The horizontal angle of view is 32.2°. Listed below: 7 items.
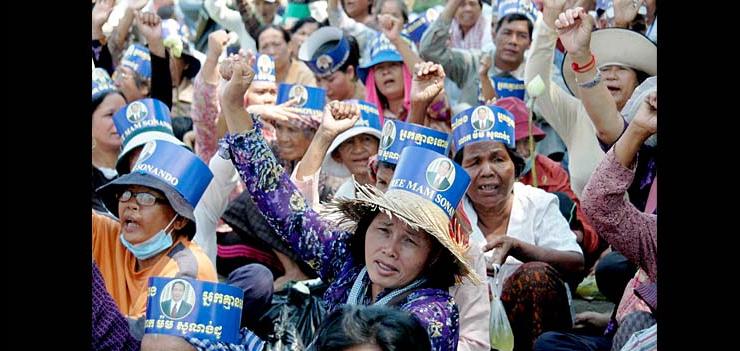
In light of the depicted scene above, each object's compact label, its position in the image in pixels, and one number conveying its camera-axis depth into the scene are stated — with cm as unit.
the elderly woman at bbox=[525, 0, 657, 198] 573
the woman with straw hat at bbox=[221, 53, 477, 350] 393
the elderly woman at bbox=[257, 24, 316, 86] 856
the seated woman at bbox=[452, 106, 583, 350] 527
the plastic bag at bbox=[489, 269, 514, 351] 487
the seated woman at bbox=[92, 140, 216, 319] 502
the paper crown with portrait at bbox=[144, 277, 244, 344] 378
